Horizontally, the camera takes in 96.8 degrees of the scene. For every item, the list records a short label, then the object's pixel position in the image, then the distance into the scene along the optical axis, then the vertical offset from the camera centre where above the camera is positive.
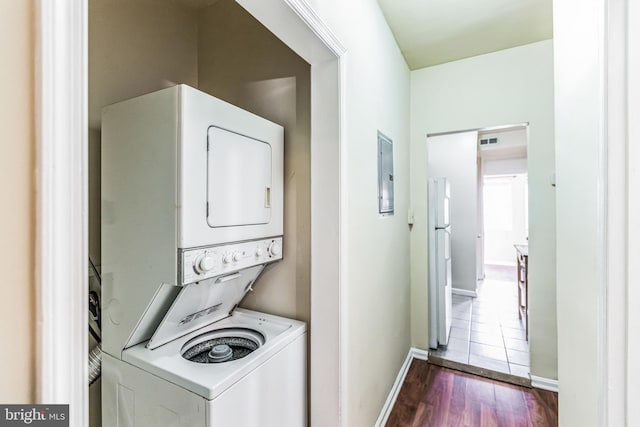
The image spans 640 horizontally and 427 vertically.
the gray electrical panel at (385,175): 1.90 +0.27
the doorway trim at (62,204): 0.40 +0.01
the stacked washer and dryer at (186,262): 1.05 -0.20
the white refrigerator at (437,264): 2.76 -0.50
